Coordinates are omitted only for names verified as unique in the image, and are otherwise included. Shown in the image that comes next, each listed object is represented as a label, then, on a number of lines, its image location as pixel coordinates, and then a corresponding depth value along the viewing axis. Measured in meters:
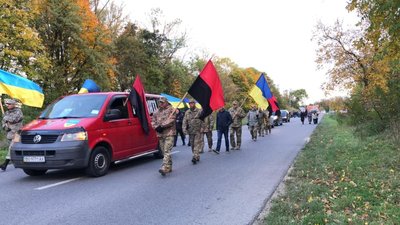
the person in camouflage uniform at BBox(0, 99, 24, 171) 10.48
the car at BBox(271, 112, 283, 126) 34.13
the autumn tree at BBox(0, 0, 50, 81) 25.28
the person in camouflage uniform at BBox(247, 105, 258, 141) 19.33
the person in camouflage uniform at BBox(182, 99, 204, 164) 11.38
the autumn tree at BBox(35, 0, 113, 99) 31.03
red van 8.27
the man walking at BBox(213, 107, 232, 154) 14.34
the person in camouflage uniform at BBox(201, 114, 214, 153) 14.49
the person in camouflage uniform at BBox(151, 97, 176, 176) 9.20
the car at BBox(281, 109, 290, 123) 46.25
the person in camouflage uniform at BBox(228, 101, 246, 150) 15.17
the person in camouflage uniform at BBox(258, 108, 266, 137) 21.65
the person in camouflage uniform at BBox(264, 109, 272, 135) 24.19
